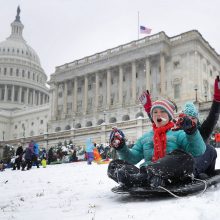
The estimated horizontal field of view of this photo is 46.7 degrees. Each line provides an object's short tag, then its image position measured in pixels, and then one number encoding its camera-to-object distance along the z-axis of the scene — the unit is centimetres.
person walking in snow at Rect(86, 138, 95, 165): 1320
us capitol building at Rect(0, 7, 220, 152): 3585
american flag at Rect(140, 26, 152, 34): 3844
